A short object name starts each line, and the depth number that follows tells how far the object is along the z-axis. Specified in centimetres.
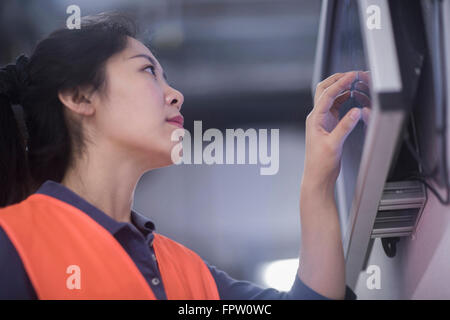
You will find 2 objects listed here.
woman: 179
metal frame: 162
